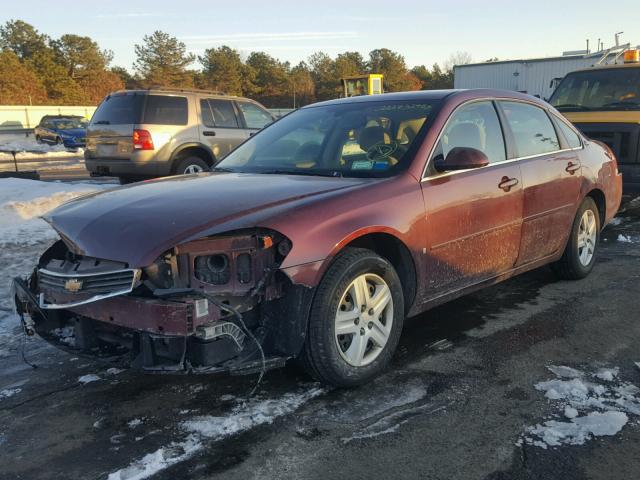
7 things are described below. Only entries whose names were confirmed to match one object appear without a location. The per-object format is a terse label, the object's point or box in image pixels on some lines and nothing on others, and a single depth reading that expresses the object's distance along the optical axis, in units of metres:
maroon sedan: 3.00
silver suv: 10.15
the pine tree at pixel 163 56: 70.69
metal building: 24.44
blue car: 28.41
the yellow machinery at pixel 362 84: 28.00
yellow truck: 8.52
